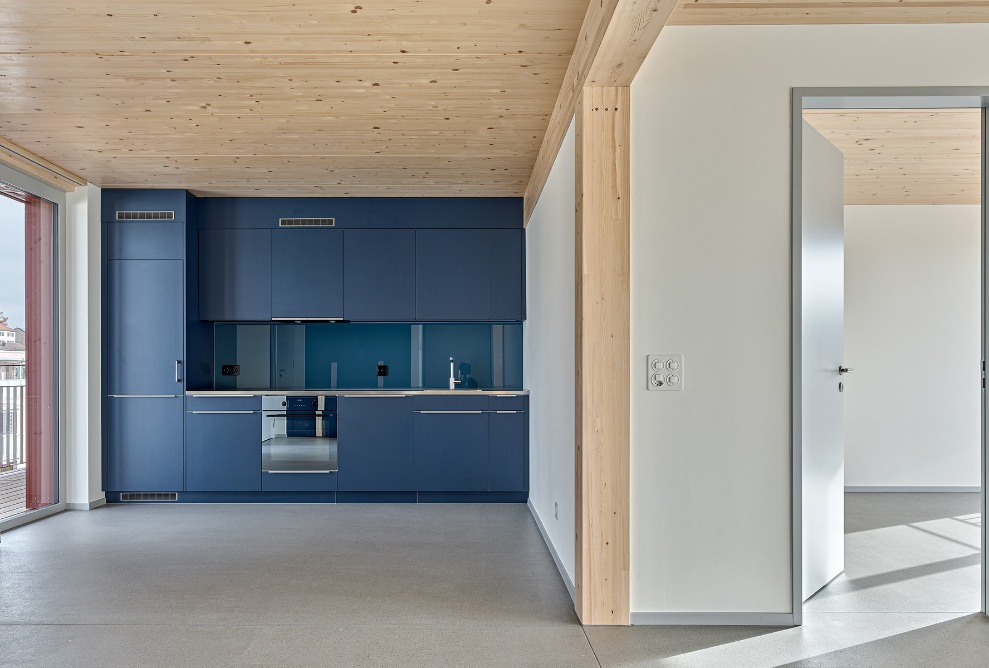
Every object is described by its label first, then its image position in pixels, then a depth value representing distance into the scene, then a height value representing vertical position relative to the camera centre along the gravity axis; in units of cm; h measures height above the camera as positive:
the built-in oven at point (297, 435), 588 -84
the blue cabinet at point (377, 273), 619 +47
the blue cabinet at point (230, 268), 616 +51
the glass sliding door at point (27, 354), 495 -16
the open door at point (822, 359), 337 -15
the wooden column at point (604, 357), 306 -12
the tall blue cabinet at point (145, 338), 584 -6
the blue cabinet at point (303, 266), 617 +53
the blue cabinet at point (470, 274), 621 +46
